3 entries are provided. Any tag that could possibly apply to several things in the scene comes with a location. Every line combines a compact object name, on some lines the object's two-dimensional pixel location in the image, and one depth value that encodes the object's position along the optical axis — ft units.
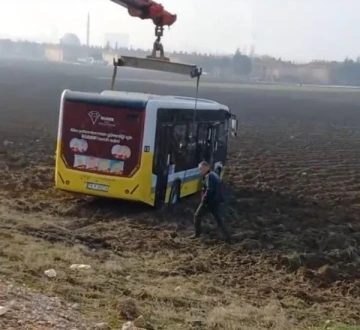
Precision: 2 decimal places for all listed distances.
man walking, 47.55
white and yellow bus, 52.11
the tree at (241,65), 508.53
